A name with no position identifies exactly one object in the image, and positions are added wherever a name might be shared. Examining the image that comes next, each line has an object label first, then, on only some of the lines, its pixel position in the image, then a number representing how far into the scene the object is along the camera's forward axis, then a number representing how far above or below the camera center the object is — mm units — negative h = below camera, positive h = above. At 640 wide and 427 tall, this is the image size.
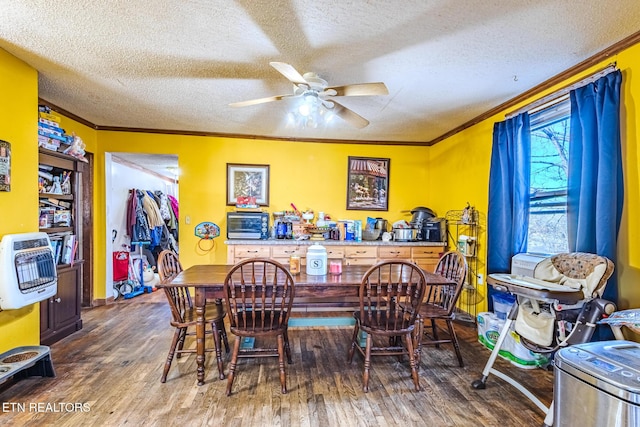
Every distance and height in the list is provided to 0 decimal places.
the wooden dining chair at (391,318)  2154 -826
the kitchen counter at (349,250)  3959 -570
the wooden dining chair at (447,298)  2475 -766
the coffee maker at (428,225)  4223 -223
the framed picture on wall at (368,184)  4691 +370
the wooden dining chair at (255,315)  2090 -771
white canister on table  2520 -464
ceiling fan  1978 +818
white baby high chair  1748 -523
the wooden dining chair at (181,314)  2279 -884
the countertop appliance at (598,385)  1136 -679
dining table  2207 -580
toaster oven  4062 -269
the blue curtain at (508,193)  2859 +177
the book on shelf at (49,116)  2744 +766
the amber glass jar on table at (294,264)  2583 -487
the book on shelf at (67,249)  3023 -475
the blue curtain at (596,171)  1985 +286
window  2625 +305
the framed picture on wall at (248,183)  4457 +321
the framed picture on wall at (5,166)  2178 +240
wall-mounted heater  2068 -507
